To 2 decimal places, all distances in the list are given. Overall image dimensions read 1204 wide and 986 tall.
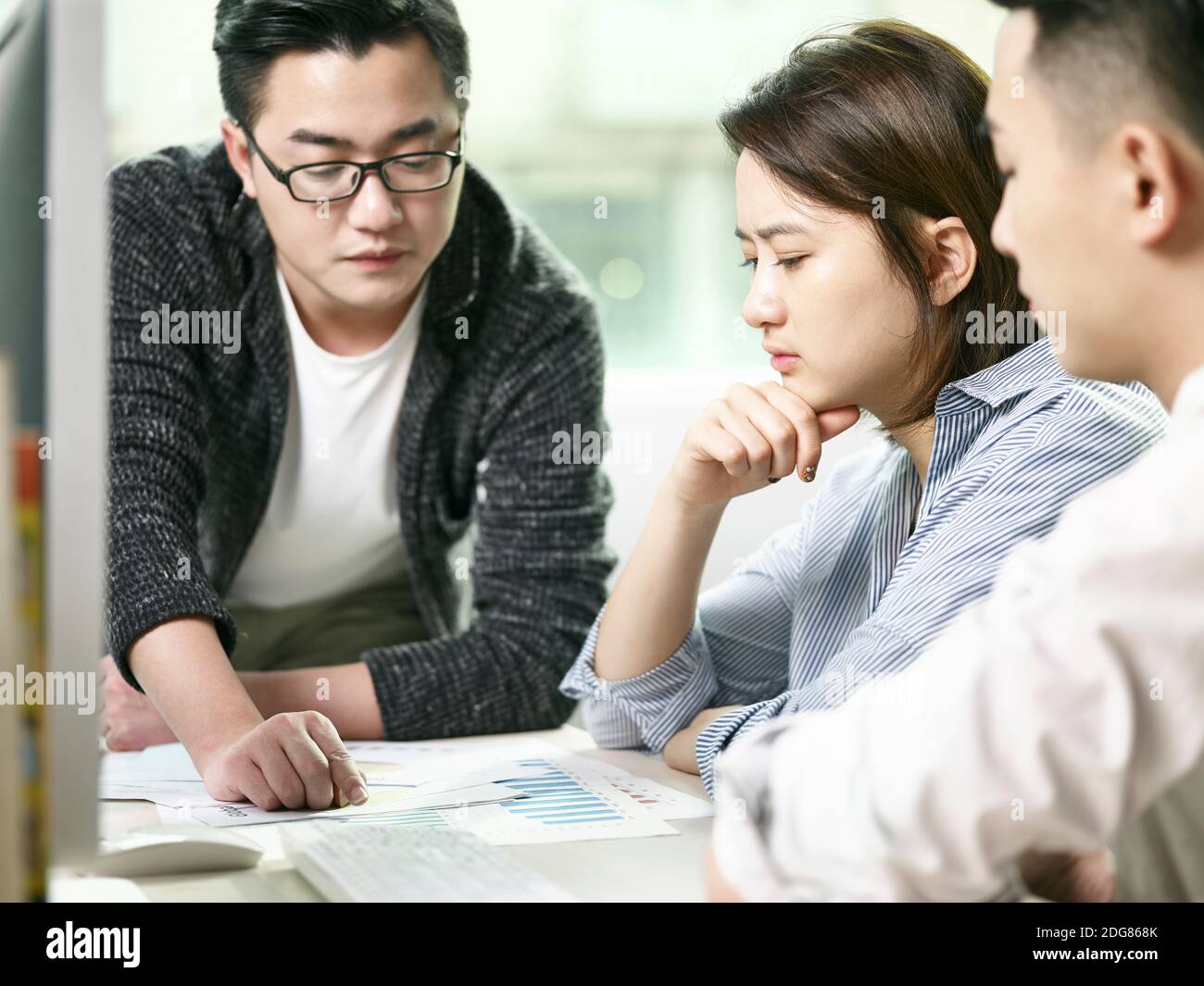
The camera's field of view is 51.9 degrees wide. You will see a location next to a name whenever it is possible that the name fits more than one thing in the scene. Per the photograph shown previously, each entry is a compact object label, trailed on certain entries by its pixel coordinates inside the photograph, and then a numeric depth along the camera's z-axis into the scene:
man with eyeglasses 1.33
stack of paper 0.97
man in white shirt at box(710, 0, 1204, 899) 0.59
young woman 1.04
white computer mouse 0.81
